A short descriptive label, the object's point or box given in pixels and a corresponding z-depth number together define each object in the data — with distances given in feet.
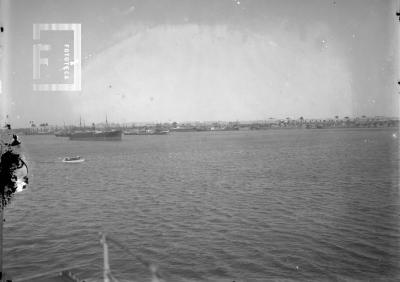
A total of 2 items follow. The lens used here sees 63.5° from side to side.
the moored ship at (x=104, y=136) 590.96
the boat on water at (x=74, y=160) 243.60
